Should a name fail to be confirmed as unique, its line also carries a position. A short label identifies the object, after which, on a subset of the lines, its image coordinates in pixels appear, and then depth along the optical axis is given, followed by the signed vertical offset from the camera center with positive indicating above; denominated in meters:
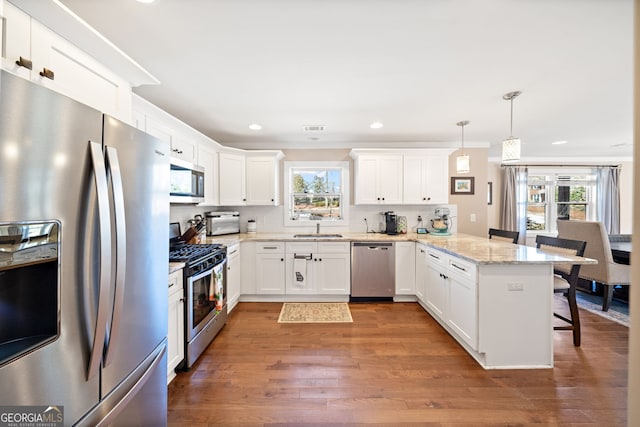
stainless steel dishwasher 3.63 -0.82
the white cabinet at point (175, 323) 1.89 -0.84
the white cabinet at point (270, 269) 3.63 -0.80
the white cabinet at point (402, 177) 4.01 +0.54
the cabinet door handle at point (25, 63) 0.98 +0.56
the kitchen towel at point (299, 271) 3.62 -0.82
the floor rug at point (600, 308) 3.11 -1.25
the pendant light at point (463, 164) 3.04 +0.57
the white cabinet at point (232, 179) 3.80 +0.49
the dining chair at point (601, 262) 3.32 -0.65
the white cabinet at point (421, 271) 3.37 -0.78
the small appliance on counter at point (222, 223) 3.66 -0.16
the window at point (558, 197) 5.72 +0.34
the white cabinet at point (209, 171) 3.29 +0.56
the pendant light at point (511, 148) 2.45 +0.61
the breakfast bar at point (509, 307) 2.14 -0.79
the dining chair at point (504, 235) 3.19 -0.29
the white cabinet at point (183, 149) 2.62 +0.69
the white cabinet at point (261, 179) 4.01 +0.51
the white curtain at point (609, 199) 5.55 +0.29
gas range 2.09 -0.38
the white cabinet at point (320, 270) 3.63 -0.81
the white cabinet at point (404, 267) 3.63 -0.77
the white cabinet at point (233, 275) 3.18 -0.82
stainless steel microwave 2.40 +0.30
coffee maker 4.04 -0.17
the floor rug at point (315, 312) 3.08 -1.27
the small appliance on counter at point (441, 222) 4.00 -0.16
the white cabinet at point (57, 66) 0.97 +0.65
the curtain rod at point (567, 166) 5.66 +1.02
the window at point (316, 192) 4.35 +0.34
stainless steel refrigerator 0.68 -0.15
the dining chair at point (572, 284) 2.44 -0.68
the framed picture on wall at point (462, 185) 4.38 +0.46
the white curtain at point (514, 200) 5.49 +0.26
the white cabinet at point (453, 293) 2.26 -0.82
